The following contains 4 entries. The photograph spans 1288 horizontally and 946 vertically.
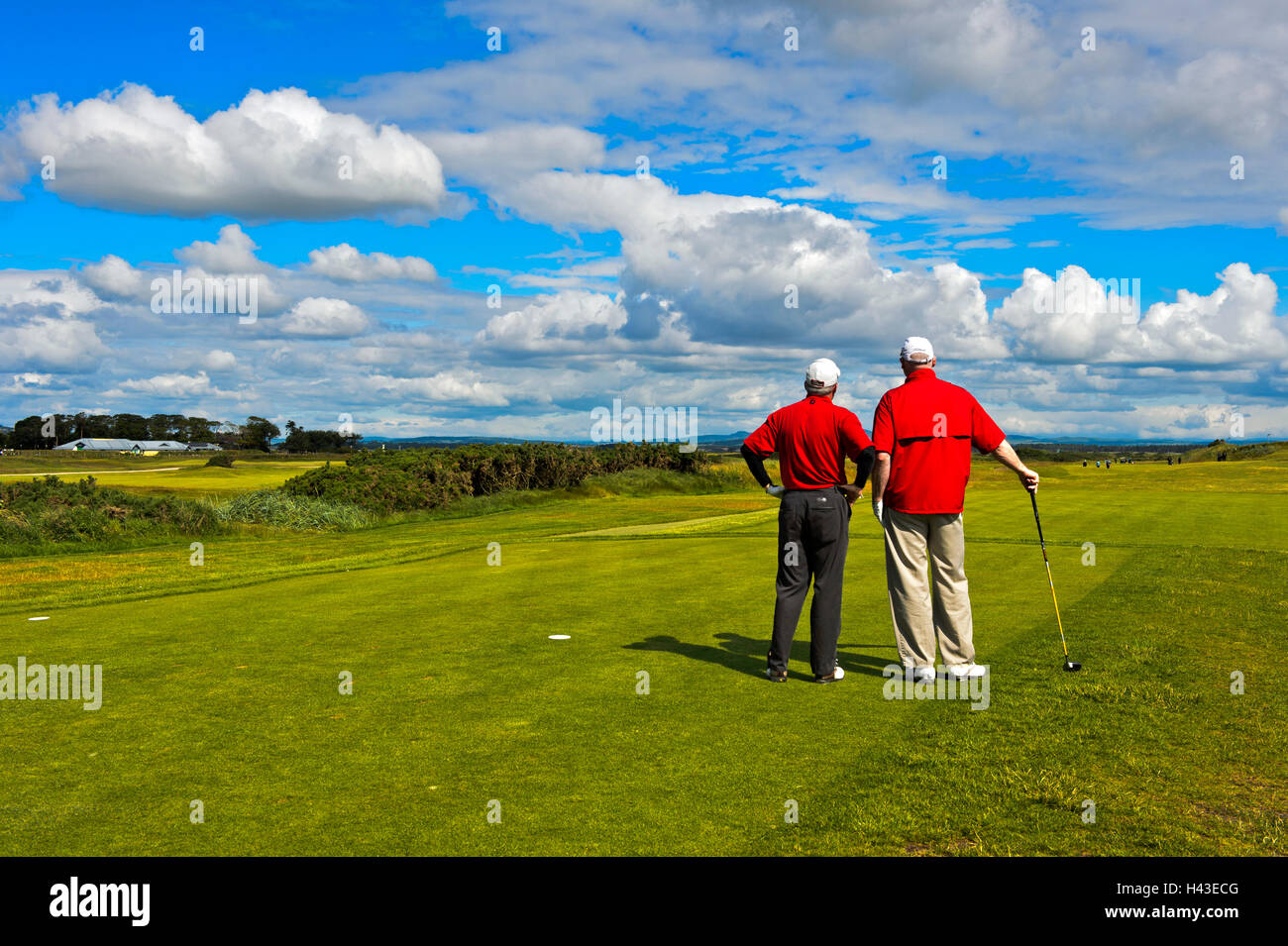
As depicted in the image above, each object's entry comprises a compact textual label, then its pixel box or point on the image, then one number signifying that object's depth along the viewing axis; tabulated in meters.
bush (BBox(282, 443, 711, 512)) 38.94
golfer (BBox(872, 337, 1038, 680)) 8.14
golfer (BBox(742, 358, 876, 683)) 8.05
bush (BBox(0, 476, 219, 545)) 24.70
